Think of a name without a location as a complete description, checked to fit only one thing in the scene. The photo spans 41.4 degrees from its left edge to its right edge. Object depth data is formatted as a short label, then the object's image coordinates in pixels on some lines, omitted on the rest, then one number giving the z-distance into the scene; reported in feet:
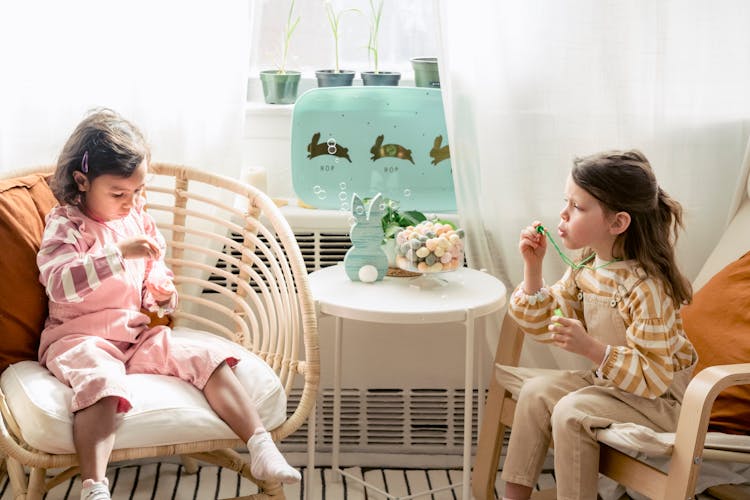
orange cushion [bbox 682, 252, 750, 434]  6.69
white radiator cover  8.33
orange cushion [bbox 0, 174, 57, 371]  6.45
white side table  6.68
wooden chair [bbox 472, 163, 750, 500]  5.66
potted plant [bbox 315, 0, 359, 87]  8.68
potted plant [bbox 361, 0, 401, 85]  8.74
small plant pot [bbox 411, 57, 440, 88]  8.59
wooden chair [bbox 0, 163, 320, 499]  6.03
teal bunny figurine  7.30
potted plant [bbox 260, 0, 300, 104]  8.64
